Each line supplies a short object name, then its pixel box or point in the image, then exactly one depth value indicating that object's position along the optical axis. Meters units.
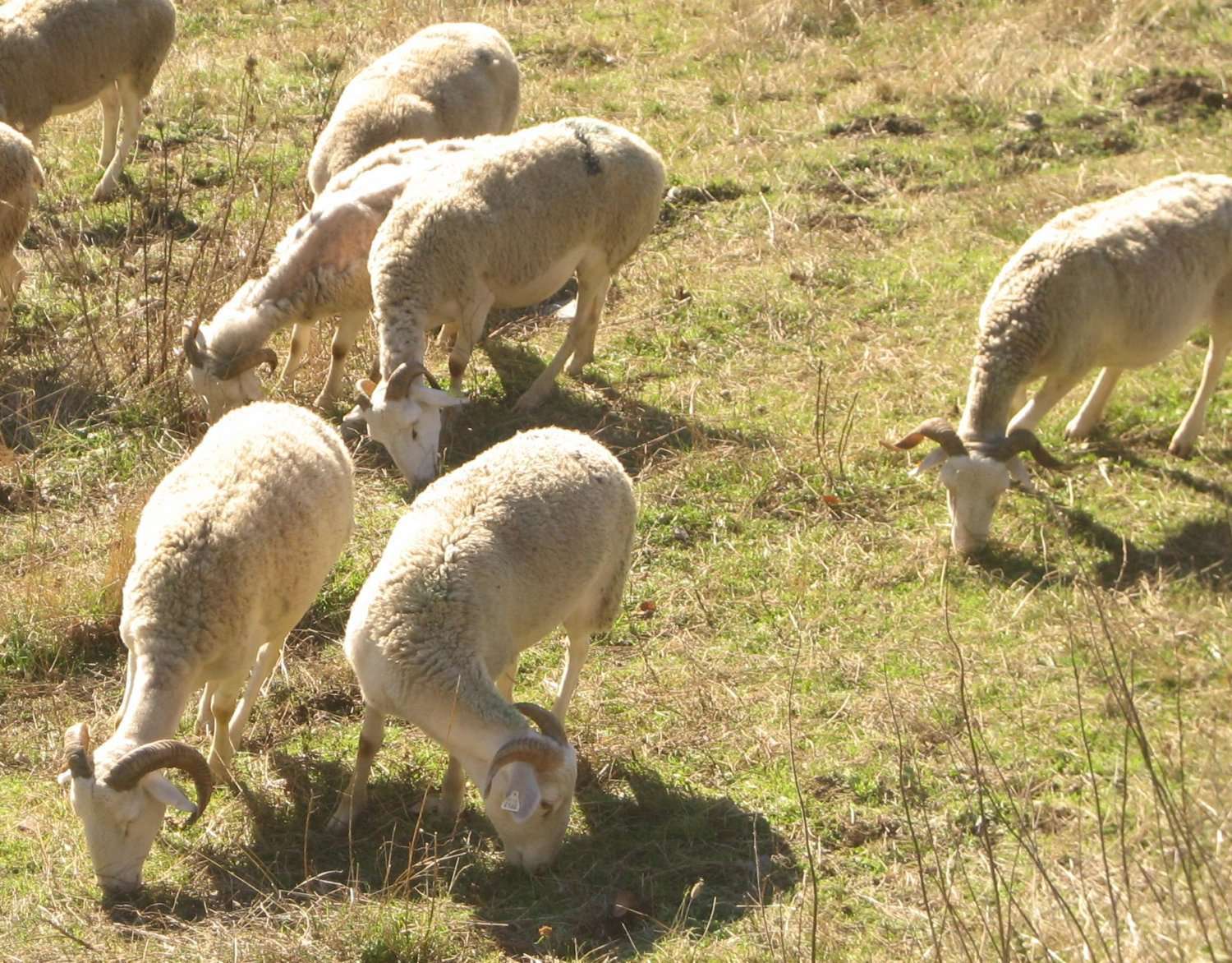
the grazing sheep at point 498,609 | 9.85
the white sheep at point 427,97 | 19.52
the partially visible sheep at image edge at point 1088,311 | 14.28
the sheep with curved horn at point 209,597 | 9.84
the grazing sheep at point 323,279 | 16.92
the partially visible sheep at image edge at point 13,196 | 17.66
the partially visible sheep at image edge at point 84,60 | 22.14
